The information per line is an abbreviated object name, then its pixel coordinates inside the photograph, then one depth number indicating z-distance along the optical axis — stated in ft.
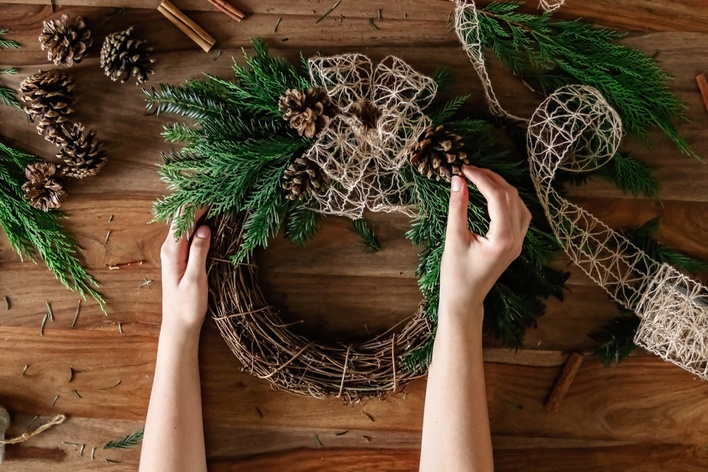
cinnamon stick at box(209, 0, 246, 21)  3.78
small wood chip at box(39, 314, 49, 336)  4.14
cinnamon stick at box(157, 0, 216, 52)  3.80
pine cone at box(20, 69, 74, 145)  3.72
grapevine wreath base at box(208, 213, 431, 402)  3.74
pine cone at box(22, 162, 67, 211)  3.83
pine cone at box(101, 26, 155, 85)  3.69
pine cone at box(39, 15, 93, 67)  3.71
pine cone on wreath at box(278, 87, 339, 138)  3.17
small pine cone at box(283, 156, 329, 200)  3.30
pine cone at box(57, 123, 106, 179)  3.79
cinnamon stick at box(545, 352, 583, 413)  4.02
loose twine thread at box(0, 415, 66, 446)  4.09
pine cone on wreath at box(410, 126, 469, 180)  3.15
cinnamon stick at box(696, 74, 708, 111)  3.89
